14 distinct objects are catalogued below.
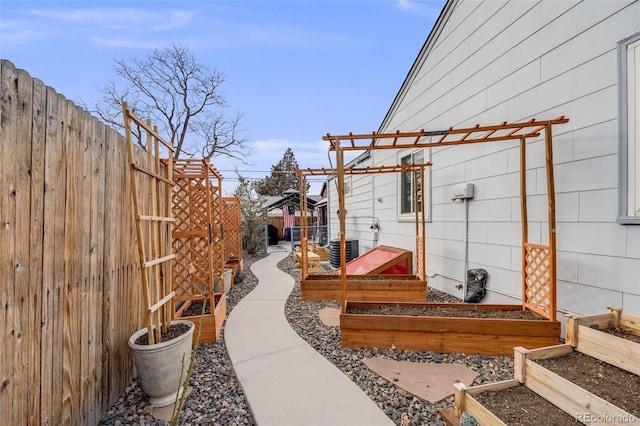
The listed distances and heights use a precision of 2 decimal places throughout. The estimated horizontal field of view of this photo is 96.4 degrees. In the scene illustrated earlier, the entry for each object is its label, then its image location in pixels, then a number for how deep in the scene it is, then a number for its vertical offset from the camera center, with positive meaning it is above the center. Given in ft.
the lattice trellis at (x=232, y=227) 27.07 -1.64
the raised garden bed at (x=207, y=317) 10.87 -4.27
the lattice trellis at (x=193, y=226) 11.49 -0.69
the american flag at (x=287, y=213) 52.90 -0.64
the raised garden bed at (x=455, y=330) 9.39 -4.11
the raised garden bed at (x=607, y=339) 6.45 -3.19
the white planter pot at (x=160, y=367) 7.01 -3.90
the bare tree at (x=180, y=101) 41.57 +17.17
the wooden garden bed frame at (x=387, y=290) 15.31 -4.34
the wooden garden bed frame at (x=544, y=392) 5.25 -3.80
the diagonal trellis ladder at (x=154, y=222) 7.02 -0.32
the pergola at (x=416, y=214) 16.35 -0.32
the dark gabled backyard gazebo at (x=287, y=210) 51.25 -0.21
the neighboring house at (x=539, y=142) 8.49 +2.63
